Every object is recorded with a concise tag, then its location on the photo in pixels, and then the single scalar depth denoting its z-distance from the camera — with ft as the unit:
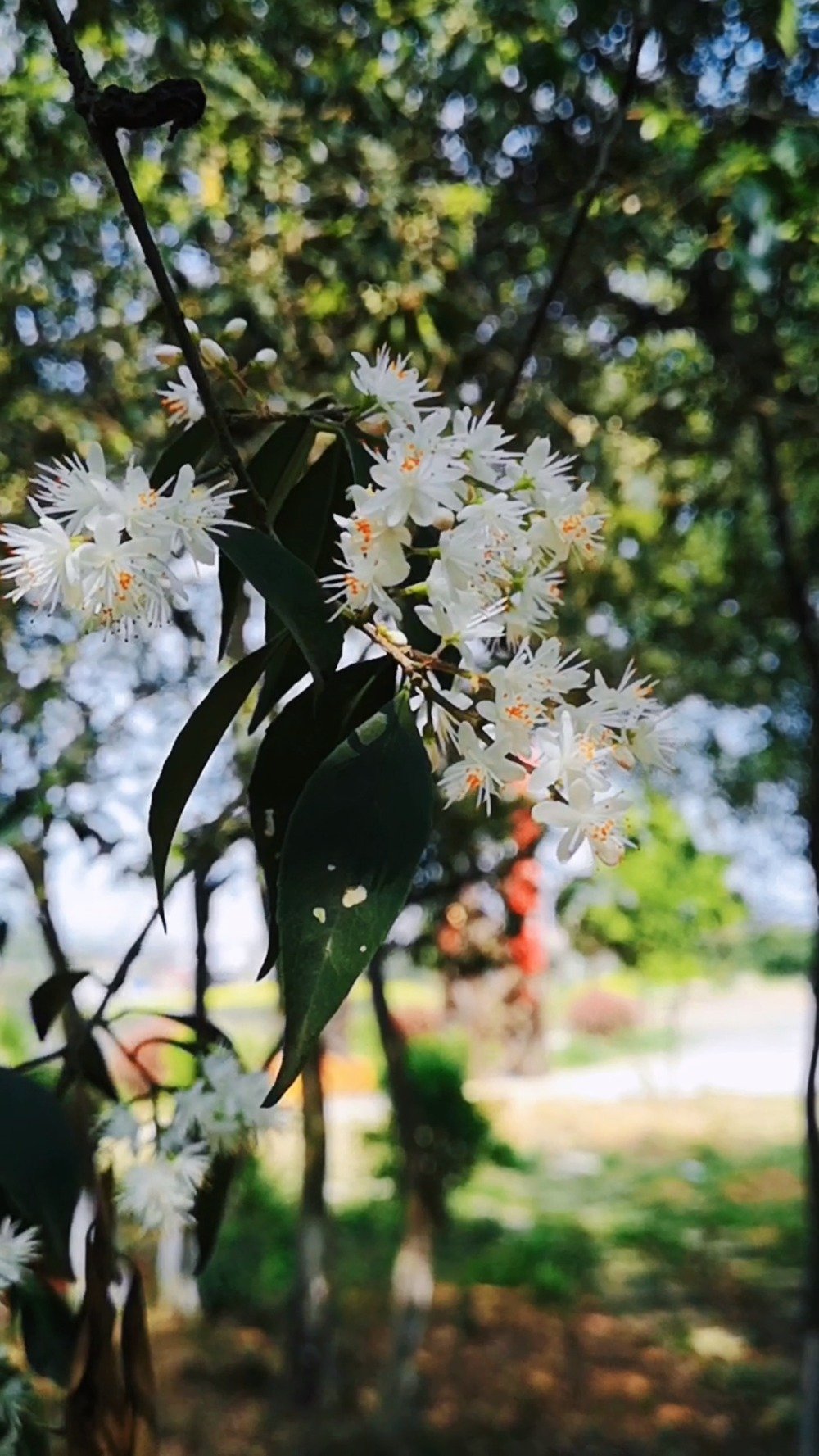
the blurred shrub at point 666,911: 12.64
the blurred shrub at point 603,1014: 26.48
